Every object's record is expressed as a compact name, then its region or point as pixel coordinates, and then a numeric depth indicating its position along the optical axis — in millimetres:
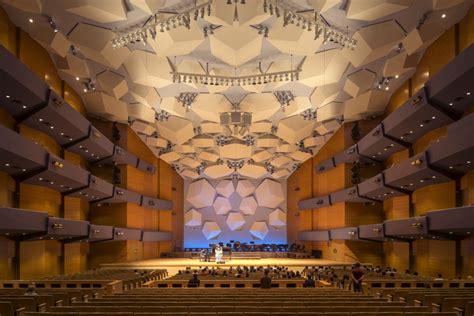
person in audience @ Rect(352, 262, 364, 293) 16891
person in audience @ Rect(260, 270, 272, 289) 17672
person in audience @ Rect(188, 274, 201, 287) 19844
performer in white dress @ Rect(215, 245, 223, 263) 37469
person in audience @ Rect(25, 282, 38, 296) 13267
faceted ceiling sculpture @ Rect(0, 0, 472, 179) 21703
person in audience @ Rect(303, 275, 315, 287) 19641
